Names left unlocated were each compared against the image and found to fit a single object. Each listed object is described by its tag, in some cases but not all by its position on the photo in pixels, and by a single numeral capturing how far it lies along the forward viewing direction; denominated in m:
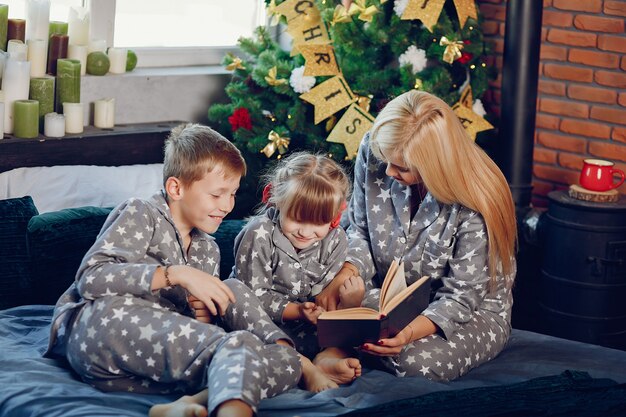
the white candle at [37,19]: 3.77
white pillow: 3.56
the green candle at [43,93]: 3.76
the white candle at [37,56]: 3.76
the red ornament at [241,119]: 4.08
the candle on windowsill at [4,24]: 3.68
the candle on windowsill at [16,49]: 3.69
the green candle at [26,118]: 3.67
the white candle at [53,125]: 3.77
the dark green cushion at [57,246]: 3.12
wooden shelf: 3.68
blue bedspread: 2.40
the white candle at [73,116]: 3.83
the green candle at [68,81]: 3.79
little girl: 2.77
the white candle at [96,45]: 4.00
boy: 2.43
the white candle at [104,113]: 3.97
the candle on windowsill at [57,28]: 3.90
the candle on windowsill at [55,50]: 3.85
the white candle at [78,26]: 3.93
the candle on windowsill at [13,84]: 3.65
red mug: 3.73
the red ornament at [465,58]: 3.95
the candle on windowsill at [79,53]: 3.90
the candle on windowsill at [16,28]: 3.76
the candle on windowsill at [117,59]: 4.06
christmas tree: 3.90
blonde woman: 2.80
